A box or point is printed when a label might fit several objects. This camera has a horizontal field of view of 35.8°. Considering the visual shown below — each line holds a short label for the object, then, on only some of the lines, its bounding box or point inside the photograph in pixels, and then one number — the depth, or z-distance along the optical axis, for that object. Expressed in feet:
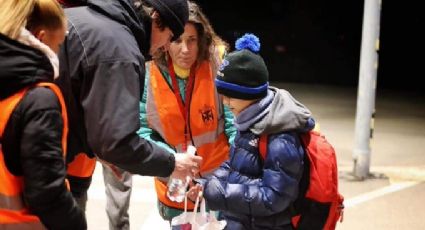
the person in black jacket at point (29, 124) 6.99
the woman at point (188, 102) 11.84
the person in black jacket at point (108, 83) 7.98
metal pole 23.43
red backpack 9.72
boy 9.63
